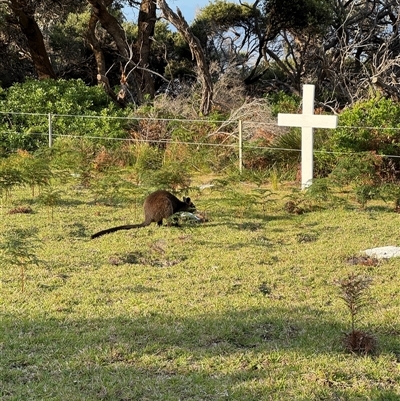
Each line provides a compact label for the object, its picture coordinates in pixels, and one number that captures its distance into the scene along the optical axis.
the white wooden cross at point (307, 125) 11.12
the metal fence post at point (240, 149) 13.08
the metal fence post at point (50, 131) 14.88
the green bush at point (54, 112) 15.57
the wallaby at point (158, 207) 8.64
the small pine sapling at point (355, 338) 4.50
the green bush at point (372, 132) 11.66
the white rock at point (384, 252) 7.07
